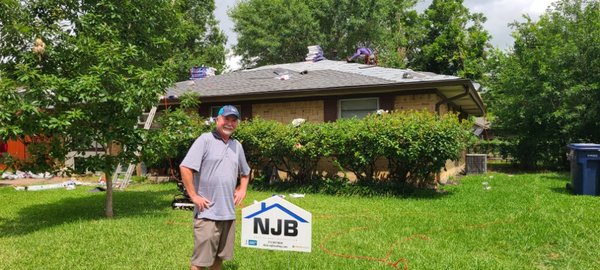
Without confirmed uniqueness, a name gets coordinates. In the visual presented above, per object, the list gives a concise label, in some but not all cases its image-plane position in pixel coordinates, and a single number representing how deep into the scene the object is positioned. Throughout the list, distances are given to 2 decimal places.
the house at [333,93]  11.72
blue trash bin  9.45
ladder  13.07
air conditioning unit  16.17
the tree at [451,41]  33.97
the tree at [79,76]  6.87
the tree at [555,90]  15.70
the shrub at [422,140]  9.40
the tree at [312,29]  30.33
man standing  3.79
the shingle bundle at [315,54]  18.38
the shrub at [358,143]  9.86
